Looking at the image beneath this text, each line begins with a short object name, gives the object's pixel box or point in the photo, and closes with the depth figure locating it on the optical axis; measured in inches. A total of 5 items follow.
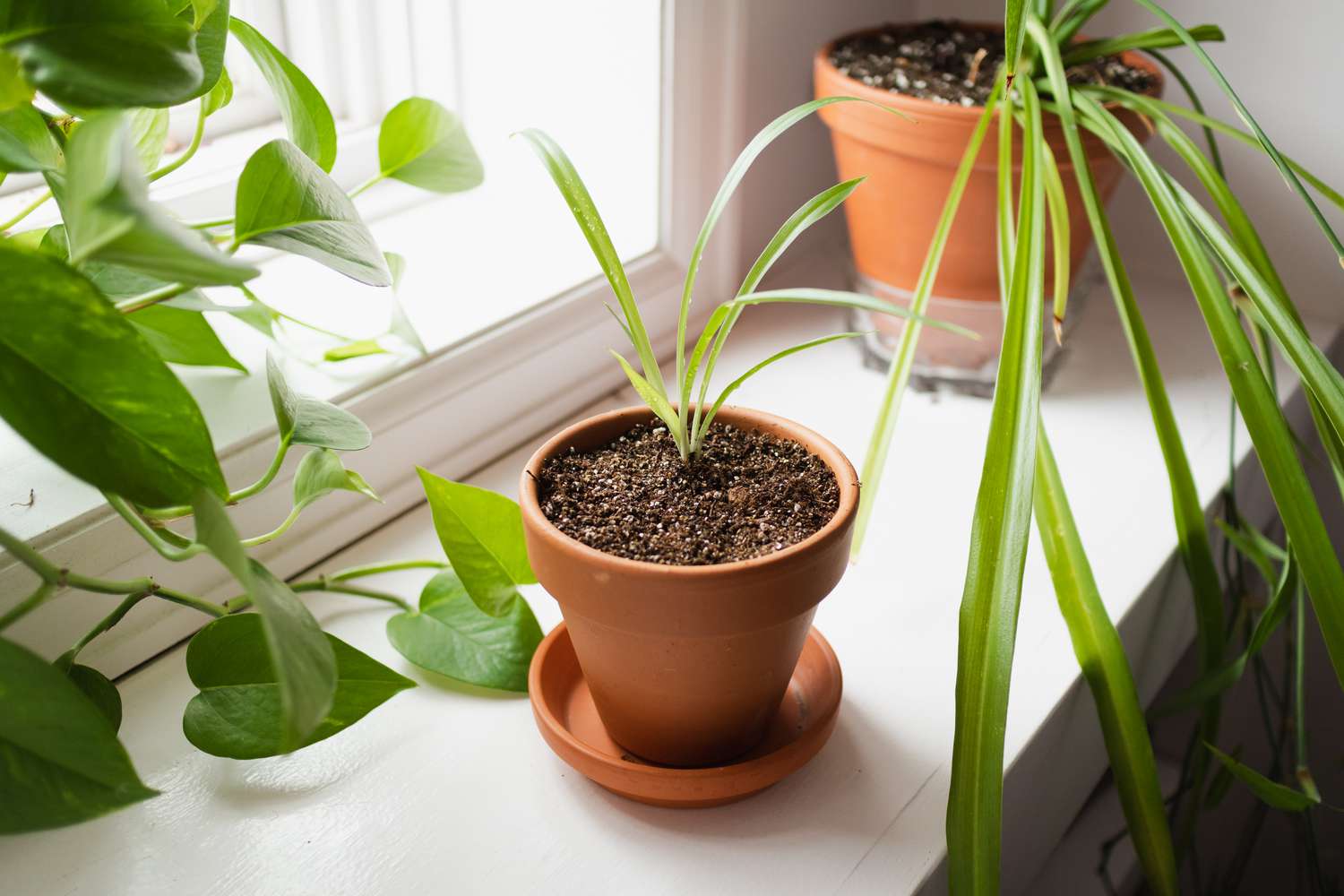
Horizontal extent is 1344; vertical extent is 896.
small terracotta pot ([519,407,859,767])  19.4
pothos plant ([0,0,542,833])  13.2
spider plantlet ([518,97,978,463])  20.6
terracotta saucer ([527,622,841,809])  22.1
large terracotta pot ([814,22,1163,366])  33.4
